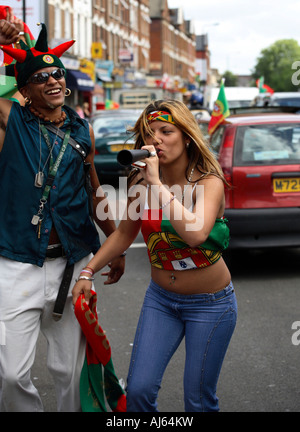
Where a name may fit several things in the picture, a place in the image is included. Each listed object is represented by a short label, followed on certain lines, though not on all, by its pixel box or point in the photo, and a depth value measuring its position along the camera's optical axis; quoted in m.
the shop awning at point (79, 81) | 37.61
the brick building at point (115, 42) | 39.91
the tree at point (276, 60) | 129.75
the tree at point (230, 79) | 150.38
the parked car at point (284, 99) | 18.41
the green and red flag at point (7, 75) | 3.70
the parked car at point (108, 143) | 15.80
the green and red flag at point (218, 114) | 8.77
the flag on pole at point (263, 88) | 23.36
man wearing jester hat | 3.30
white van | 29.54
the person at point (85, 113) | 27.06
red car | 7.43
